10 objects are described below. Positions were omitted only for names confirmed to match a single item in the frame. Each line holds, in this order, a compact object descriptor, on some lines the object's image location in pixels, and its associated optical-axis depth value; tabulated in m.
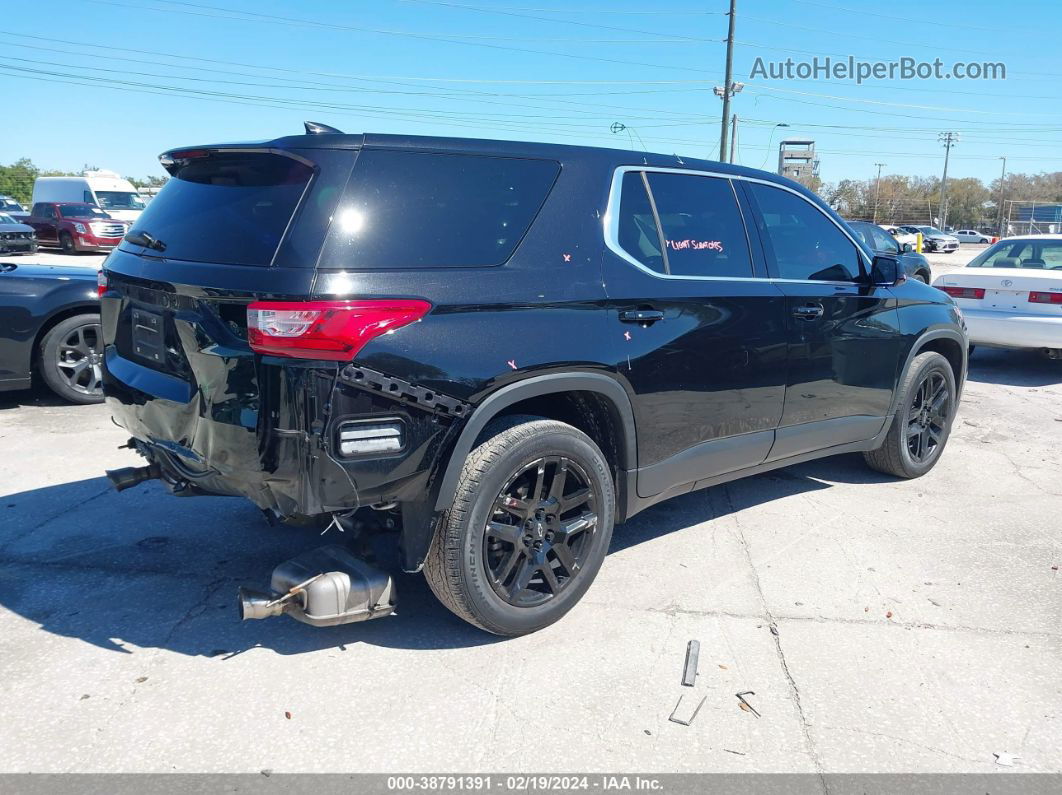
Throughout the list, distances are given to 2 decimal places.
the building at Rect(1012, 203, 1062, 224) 53.50
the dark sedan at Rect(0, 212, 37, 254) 22.84
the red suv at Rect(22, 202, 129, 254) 25.73
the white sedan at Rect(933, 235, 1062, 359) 8.65
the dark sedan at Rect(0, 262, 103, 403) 6.48
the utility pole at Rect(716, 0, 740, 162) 30.73
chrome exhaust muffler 2.99
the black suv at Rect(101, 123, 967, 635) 2.76
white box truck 28.81
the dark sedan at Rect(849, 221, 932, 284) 13.98
